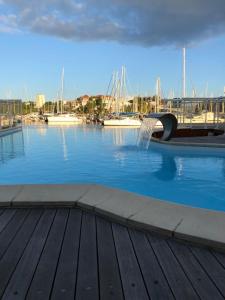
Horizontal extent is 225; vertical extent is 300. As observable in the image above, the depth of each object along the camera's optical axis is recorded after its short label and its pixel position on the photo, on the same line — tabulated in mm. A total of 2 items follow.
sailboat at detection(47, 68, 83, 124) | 34211
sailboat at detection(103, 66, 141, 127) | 26494
